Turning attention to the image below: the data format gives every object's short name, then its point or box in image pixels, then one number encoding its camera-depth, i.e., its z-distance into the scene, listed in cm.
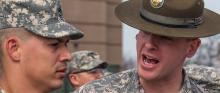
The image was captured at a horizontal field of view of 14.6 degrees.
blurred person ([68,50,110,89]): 954
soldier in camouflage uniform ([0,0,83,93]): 454
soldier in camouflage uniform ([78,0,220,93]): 511
